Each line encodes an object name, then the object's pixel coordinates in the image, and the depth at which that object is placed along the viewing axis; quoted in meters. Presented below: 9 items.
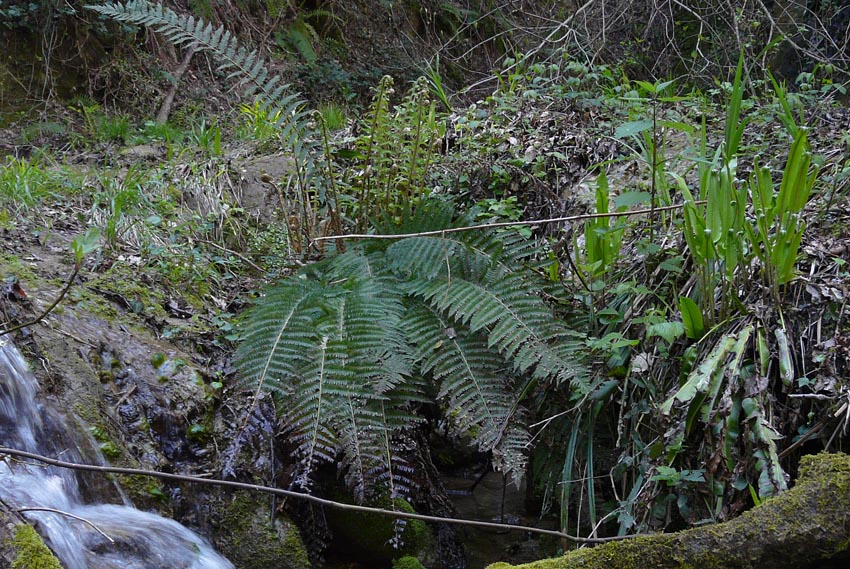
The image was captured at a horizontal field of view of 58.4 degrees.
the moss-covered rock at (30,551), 1.65
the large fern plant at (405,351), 2.58
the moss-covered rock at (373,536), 2.94
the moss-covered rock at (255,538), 2.71
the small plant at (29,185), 3.92
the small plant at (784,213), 2.36
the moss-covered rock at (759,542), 1.74
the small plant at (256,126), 5.05
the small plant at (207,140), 4.75
